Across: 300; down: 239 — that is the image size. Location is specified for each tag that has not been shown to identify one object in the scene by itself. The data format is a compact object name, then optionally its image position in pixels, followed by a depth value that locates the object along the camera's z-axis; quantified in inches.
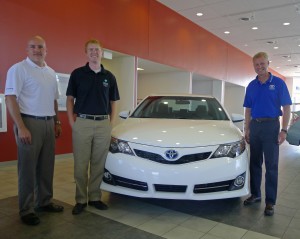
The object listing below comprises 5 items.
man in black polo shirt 95.0
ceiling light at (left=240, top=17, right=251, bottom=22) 311.6
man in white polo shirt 83.8
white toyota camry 88.7
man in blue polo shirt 101.0
